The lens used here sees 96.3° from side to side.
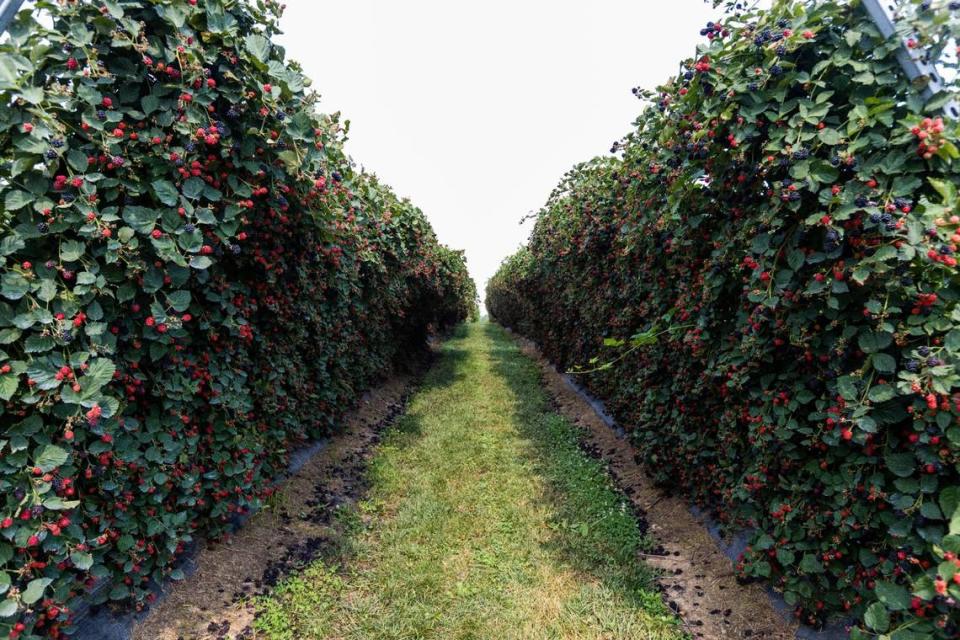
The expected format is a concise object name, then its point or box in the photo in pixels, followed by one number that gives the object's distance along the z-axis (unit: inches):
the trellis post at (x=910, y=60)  79.9
